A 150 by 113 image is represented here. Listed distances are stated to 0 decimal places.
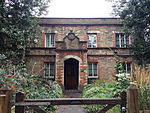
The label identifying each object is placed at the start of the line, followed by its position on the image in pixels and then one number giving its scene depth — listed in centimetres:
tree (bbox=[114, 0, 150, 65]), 1213
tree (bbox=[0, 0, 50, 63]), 1049
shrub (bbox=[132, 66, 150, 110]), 393
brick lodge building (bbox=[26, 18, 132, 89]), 1481
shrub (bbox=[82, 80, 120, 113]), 635
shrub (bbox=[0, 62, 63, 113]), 502
